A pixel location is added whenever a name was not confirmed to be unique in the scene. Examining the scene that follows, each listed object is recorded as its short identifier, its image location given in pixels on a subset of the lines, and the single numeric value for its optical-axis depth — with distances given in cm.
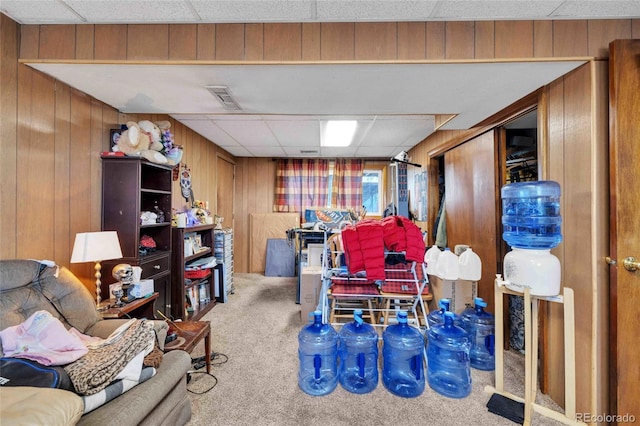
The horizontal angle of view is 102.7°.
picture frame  226
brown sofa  88
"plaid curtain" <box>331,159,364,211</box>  511
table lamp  172
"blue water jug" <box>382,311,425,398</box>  185
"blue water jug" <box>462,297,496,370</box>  216
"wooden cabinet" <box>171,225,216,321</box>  282
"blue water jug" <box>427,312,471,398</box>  184
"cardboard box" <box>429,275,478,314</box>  256
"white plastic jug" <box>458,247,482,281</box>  226
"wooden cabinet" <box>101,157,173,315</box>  218
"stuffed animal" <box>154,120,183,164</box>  257
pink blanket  117
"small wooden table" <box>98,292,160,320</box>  179
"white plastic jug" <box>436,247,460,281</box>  227
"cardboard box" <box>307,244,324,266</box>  361
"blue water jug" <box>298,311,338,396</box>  188
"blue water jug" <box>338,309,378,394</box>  188
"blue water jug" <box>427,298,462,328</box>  205
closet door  242
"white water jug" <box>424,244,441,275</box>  238
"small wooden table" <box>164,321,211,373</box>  169
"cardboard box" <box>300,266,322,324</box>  299
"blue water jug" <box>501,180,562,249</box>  157
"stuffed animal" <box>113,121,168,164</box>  221
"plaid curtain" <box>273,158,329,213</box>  514
